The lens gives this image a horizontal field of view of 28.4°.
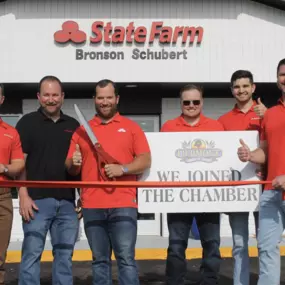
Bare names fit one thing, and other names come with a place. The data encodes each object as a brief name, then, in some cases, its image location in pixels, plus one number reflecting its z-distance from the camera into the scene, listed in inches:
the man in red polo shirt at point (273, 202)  187.6
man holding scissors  192.2
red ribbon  187.5
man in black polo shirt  204.4
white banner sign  214.5
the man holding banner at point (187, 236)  210.2
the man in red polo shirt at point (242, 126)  216.8
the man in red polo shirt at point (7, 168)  201.9
